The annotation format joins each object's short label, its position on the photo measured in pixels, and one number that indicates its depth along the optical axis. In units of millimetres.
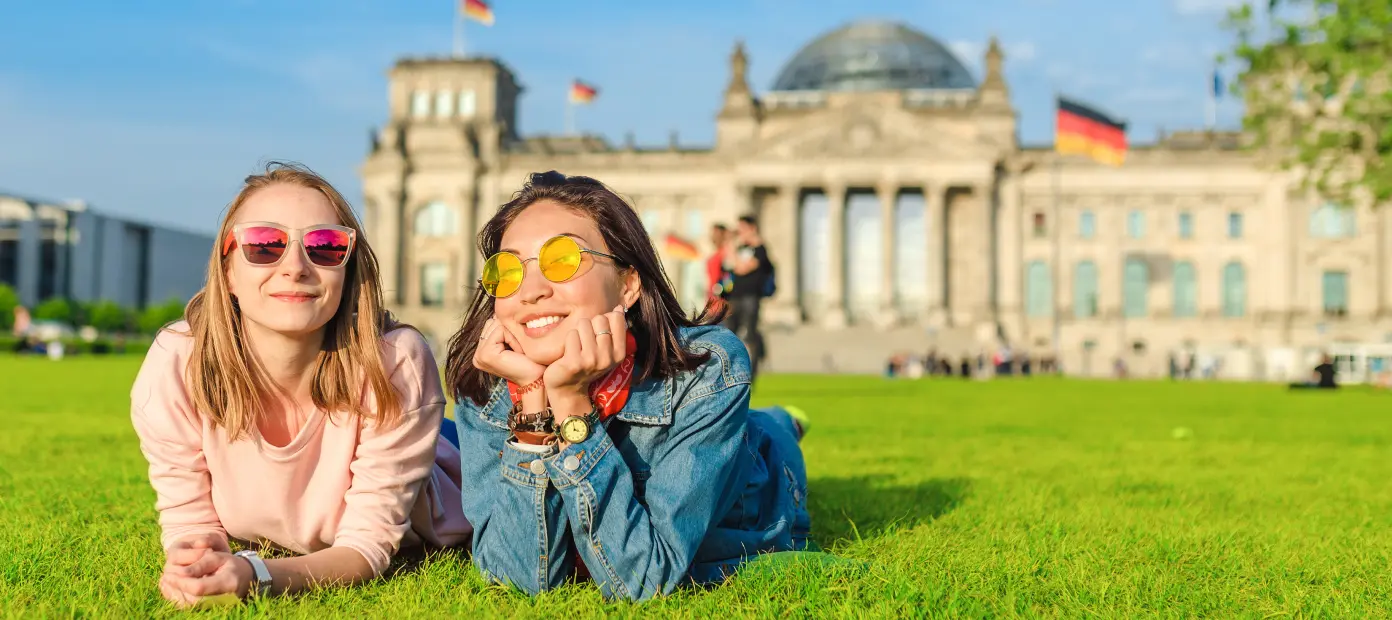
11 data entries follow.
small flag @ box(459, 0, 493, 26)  59141
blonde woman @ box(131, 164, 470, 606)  3721
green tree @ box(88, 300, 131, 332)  85688
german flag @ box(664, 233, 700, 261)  49875
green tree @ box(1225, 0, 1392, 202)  19906
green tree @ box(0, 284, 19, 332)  81625
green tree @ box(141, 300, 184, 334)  85688
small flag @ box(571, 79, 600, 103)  65875
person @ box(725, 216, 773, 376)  13797
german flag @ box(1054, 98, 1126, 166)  45750
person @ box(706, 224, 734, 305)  13805
